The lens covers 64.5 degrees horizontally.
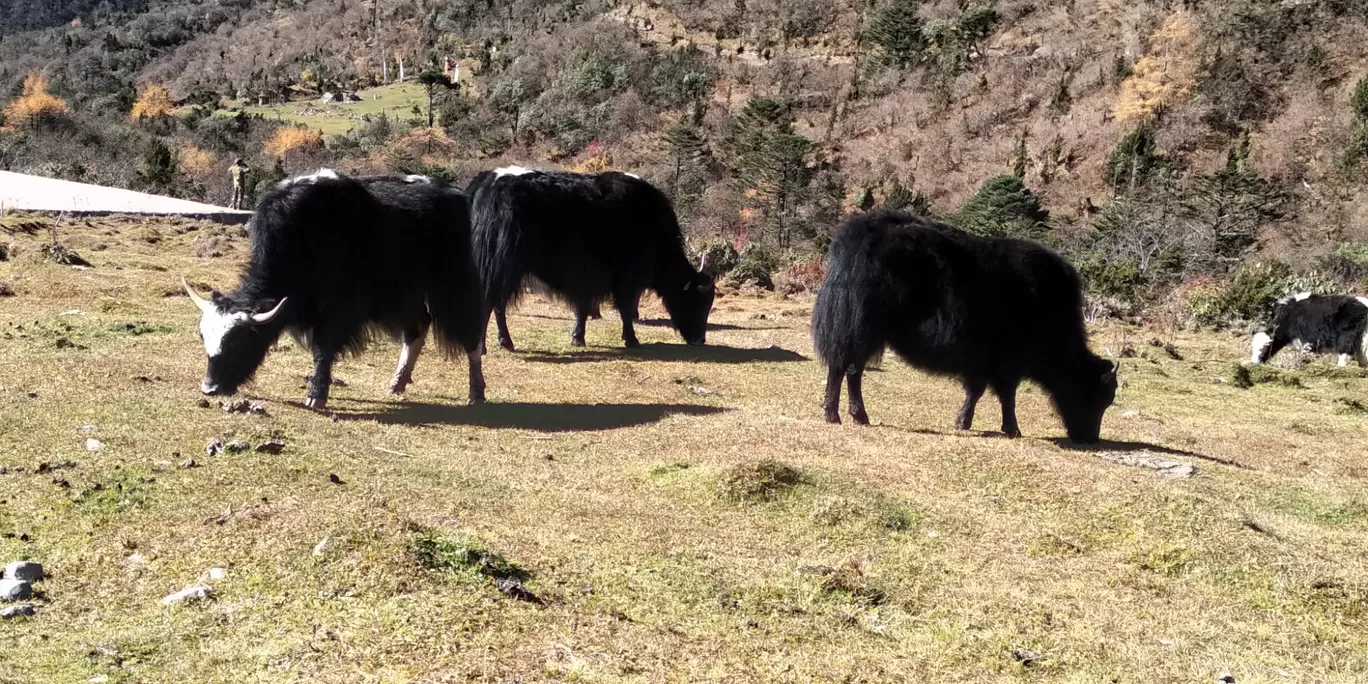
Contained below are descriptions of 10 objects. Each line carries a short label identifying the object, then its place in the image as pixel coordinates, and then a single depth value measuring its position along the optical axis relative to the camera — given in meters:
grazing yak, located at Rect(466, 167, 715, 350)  12.28
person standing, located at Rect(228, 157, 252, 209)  28.00
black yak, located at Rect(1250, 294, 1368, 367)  15.46
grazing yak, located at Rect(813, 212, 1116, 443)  9.04
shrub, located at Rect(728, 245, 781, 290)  22.36
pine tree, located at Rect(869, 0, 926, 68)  50.00
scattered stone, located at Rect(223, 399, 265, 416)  7.07
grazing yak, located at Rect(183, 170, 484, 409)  7.97
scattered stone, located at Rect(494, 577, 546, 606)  4.30
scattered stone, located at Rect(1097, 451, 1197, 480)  8.10
